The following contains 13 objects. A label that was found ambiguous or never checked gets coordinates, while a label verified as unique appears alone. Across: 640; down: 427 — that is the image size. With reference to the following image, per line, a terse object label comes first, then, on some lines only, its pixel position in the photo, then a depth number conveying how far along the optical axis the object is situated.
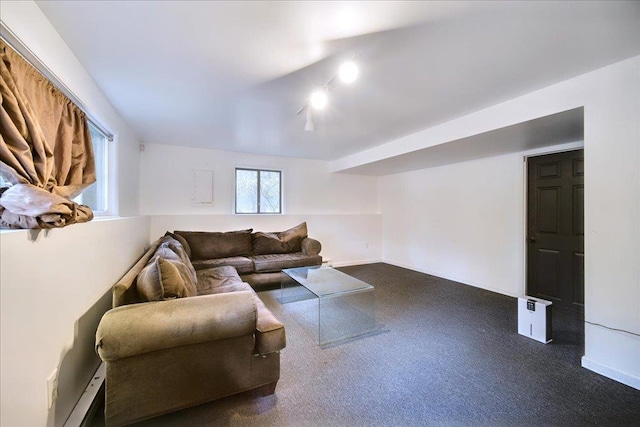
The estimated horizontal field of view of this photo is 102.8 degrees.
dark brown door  2.97
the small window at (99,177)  2.32
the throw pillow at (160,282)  1.55
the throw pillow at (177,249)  2.46
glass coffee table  2.53
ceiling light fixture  1.81
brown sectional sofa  1.31
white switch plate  1.18
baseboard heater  1.35
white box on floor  2.31
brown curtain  1.08
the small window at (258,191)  4.75
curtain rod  1.18
